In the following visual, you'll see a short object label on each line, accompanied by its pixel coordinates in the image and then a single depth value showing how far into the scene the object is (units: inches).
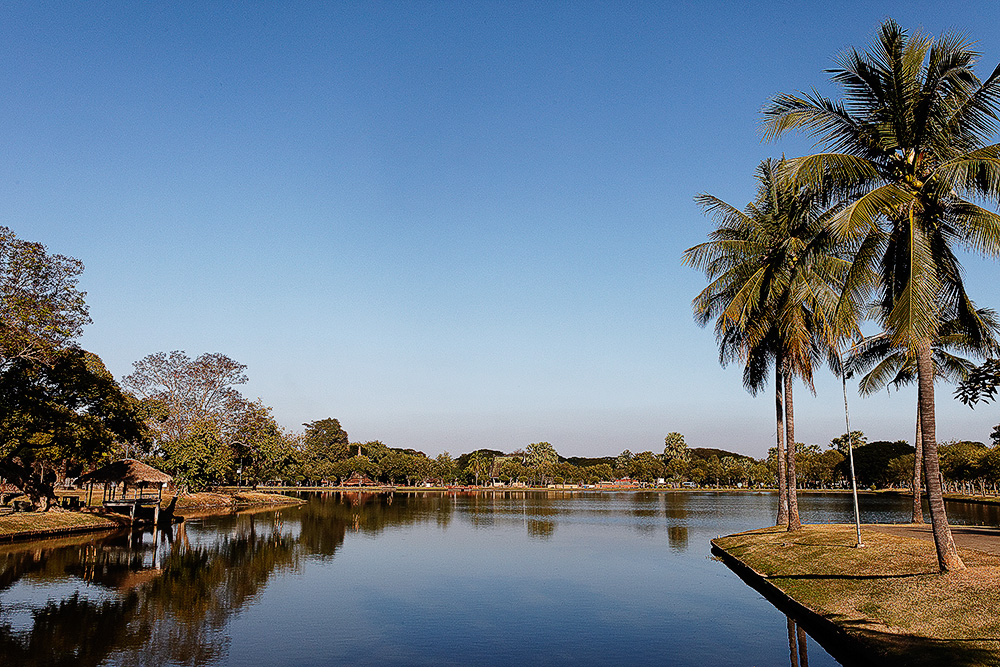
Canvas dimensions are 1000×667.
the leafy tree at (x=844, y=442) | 4968.0
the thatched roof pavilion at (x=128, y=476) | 1740.9
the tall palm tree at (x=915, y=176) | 594.5
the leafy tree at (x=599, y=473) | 6136.8
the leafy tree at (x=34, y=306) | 1209.4
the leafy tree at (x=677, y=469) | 5777.6
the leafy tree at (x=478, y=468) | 6152.1
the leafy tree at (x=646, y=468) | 5846.5
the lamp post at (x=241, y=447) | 2938.0
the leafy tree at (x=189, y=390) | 2760.8
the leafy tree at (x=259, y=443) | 2947.8
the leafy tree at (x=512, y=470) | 5949.8
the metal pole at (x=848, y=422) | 848.5
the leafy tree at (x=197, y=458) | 2362.2
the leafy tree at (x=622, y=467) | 6476.4
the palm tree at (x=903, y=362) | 1226.0
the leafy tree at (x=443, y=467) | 5370.6
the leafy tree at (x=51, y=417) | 1328.7
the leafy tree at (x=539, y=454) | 6574.8
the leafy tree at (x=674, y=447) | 6486.2
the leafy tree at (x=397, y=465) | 4965.6
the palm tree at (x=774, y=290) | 1064.8
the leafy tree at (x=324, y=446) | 4758.9
